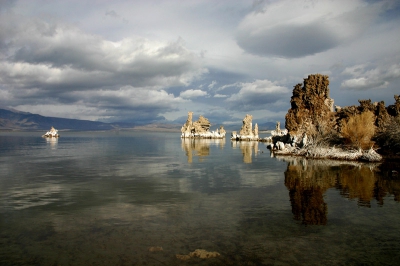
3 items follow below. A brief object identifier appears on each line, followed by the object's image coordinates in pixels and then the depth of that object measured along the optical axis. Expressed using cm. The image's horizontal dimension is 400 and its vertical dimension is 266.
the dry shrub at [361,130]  4009
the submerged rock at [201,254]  971
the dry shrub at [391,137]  3969
